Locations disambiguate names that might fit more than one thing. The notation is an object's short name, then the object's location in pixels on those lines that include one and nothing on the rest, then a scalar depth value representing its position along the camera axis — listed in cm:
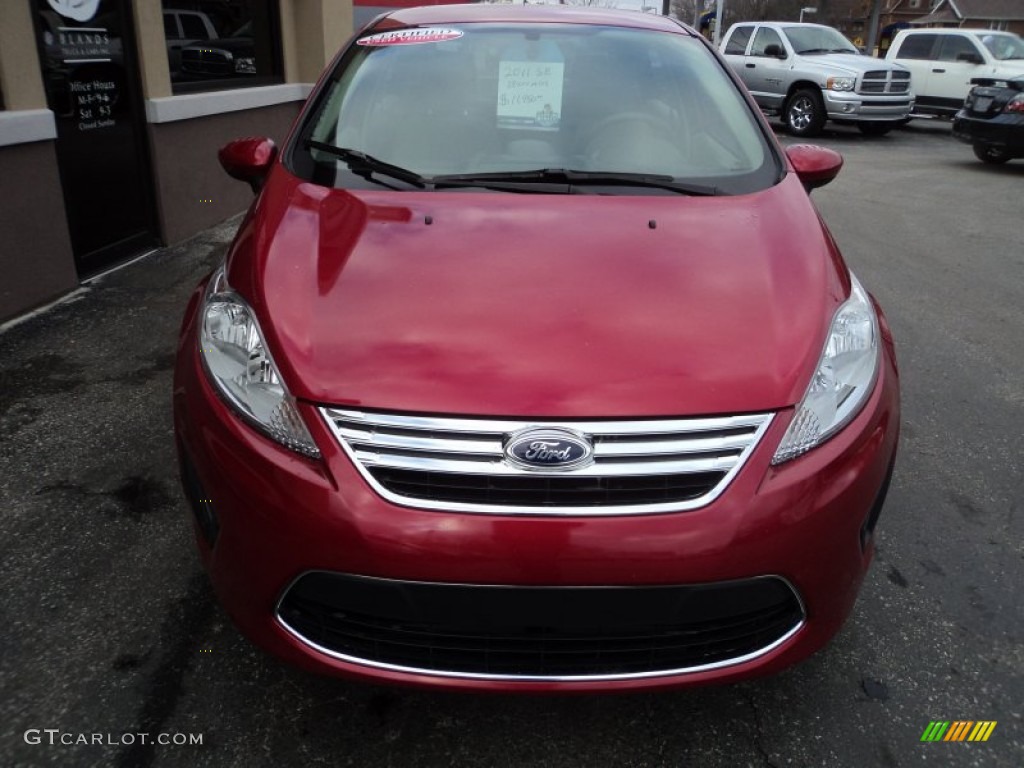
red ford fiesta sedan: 167
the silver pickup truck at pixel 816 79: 1414
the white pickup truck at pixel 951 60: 1461
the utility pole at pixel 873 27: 3002
